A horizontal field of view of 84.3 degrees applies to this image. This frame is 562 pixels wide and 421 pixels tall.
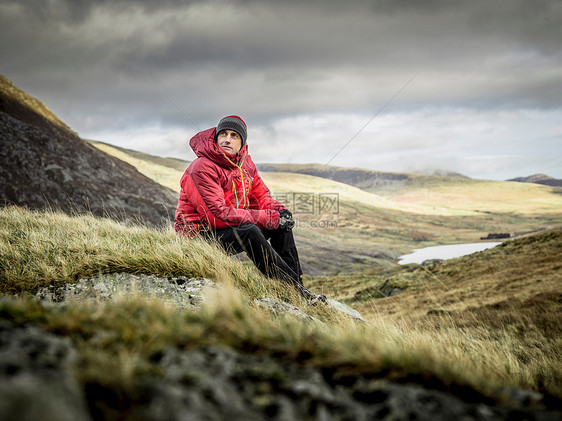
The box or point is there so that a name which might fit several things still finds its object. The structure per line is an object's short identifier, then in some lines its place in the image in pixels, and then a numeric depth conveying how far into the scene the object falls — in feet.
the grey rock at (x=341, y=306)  16.69
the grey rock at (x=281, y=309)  10.52
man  15.33
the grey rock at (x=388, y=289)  56.24
